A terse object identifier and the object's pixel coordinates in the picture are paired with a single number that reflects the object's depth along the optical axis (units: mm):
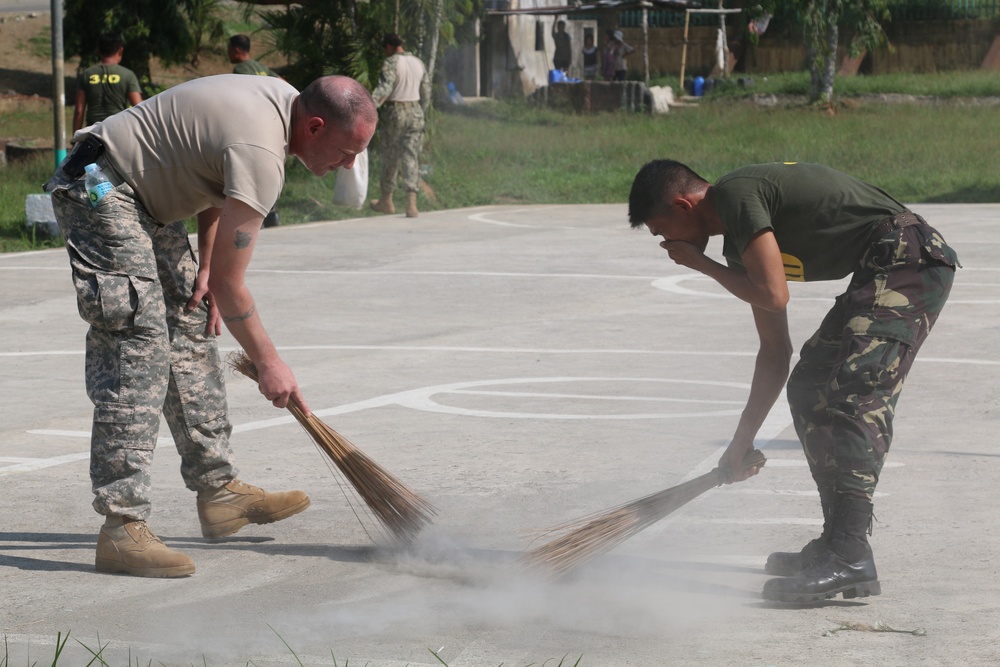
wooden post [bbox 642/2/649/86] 37266
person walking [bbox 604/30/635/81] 38281
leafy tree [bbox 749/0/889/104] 30328
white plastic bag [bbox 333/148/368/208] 14633
